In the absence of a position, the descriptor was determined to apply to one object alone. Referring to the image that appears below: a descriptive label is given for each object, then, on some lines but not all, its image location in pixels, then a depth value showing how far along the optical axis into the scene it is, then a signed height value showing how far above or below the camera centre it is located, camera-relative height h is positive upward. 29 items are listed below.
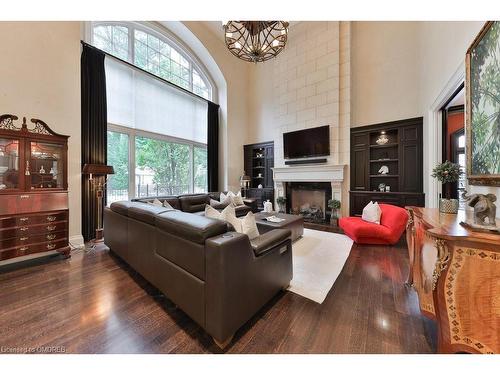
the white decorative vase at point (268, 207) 4.46 -0.49
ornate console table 1.09 -0.61
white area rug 2.22 -1.12
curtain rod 3.79 +2.67
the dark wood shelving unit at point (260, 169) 6.96 +0.60
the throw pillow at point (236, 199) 5.45 -0.38
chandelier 2.74 +2.10
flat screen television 5.54 +1.22
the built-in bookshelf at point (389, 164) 4.59 +0.51
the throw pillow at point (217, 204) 5.12 -0.48
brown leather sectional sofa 1.41 -0.67
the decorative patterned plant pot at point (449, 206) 1.77 -0.20
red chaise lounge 3.46 -0.78
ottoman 3.46 -0.69
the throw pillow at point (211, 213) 2.18 -0.30
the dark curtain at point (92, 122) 3.75 +1.24
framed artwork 1.48 +0.62
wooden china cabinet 2.60 -0.04
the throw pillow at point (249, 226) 1.98 -0.41
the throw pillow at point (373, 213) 3.74 -0.54
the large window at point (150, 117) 4.38 +1.77
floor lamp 3.52 +0.04
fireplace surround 5.43 -0.09
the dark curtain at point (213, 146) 6.51 +1.29
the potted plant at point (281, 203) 6.32 -0.57
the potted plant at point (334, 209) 5.30 -0.66
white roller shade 4.33 +2.05
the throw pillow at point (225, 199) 5.33 -0.37
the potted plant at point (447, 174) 1.84 +0.10
